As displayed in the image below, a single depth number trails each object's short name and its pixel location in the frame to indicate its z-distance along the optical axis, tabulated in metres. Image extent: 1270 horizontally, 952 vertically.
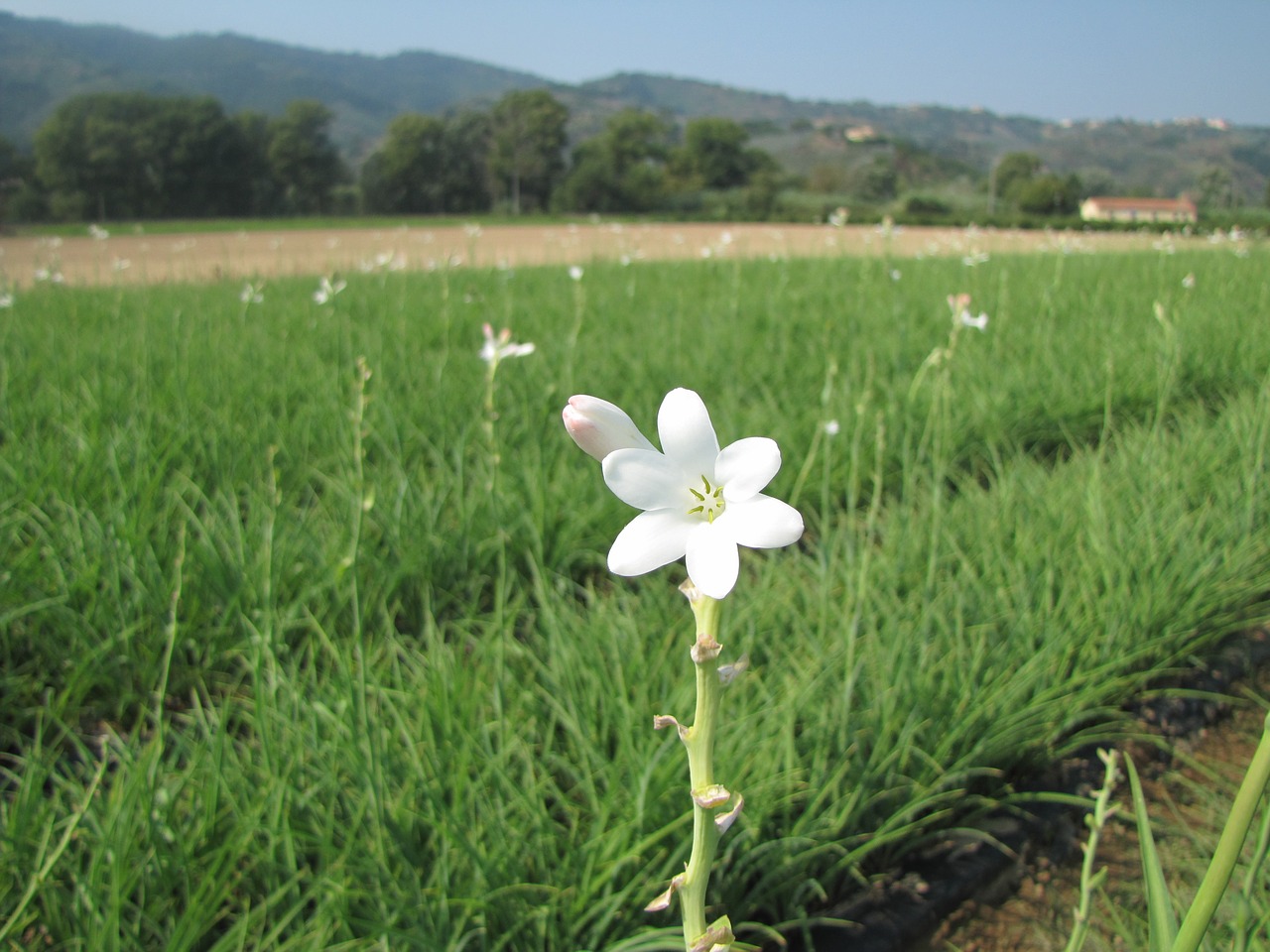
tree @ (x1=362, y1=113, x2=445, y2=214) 62.00
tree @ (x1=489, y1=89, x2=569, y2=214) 60.78
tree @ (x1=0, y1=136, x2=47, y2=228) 38.09
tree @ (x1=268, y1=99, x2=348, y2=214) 61.28
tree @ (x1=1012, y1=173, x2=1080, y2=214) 28.74
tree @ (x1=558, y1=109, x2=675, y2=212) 57.66
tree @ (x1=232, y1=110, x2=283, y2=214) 59.81
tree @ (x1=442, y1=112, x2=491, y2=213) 62.22
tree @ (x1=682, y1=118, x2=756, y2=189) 63.90
